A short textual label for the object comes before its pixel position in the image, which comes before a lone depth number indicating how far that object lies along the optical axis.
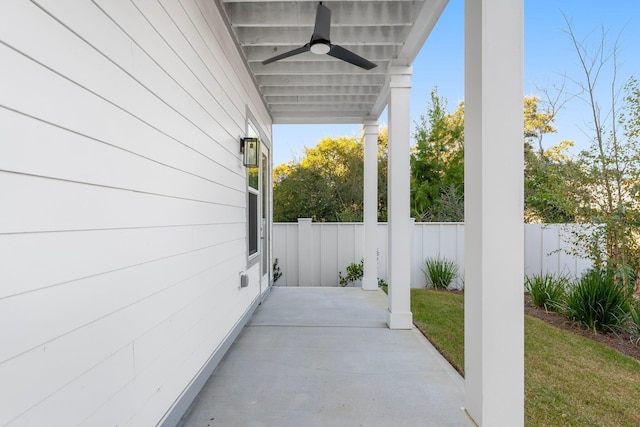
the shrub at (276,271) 6.66
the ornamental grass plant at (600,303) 3.63
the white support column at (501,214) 1.78
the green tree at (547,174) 4.76
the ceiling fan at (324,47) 2.45
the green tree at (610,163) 4.12
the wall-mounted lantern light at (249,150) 3.62
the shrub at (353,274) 6.48
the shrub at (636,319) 3.40
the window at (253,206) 4.15
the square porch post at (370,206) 5.80
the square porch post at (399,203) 3.79
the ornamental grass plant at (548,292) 4.41
